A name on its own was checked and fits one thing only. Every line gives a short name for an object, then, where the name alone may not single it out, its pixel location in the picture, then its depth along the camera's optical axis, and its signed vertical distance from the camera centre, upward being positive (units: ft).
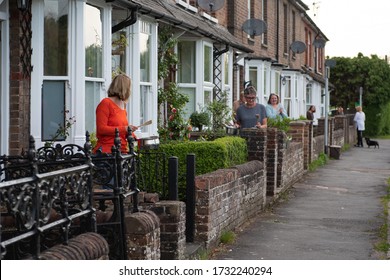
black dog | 122.93 -4.04
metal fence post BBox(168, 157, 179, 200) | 29.60 -2.13
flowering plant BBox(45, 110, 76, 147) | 34.94 -0.65
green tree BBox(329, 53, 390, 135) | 188.75 +6.26
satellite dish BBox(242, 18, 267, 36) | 78.02 +7.55
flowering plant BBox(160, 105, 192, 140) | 49.75 -0.82
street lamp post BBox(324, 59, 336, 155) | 91.81 -1.51
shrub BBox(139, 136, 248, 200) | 37.86 -1.73
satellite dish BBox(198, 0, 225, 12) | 64.80 +7.93
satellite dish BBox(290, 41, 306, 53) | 113.70 +8.50
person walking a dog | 128.36 -1.33
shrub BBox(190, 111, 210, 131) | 56.39 -0.41
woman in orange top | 29.91 -0.09
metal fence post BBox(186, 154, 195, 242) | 31.68 -3.05
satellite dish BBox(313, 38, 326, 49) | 123.44 +9.71
